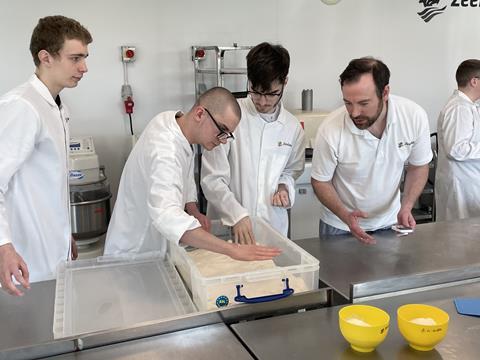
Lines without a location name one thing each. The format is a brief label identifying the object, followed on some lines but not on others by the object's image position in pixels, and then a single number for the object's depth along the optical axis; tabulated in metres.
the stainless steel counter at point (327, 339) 1.13
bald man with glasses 1.46
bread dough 1.28
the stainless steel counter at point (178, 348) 1.12
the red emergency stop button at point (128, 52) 3.57
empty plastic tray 1.27
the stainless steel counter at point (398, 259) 1.47
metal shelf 3.45
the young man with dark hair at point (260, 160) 2.15
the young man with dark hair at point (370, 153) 2.03
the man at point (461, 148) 3.06
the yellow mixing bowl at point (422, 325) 1.11
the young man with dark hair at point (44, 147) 1.72
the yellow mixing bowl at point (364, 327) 1.09
